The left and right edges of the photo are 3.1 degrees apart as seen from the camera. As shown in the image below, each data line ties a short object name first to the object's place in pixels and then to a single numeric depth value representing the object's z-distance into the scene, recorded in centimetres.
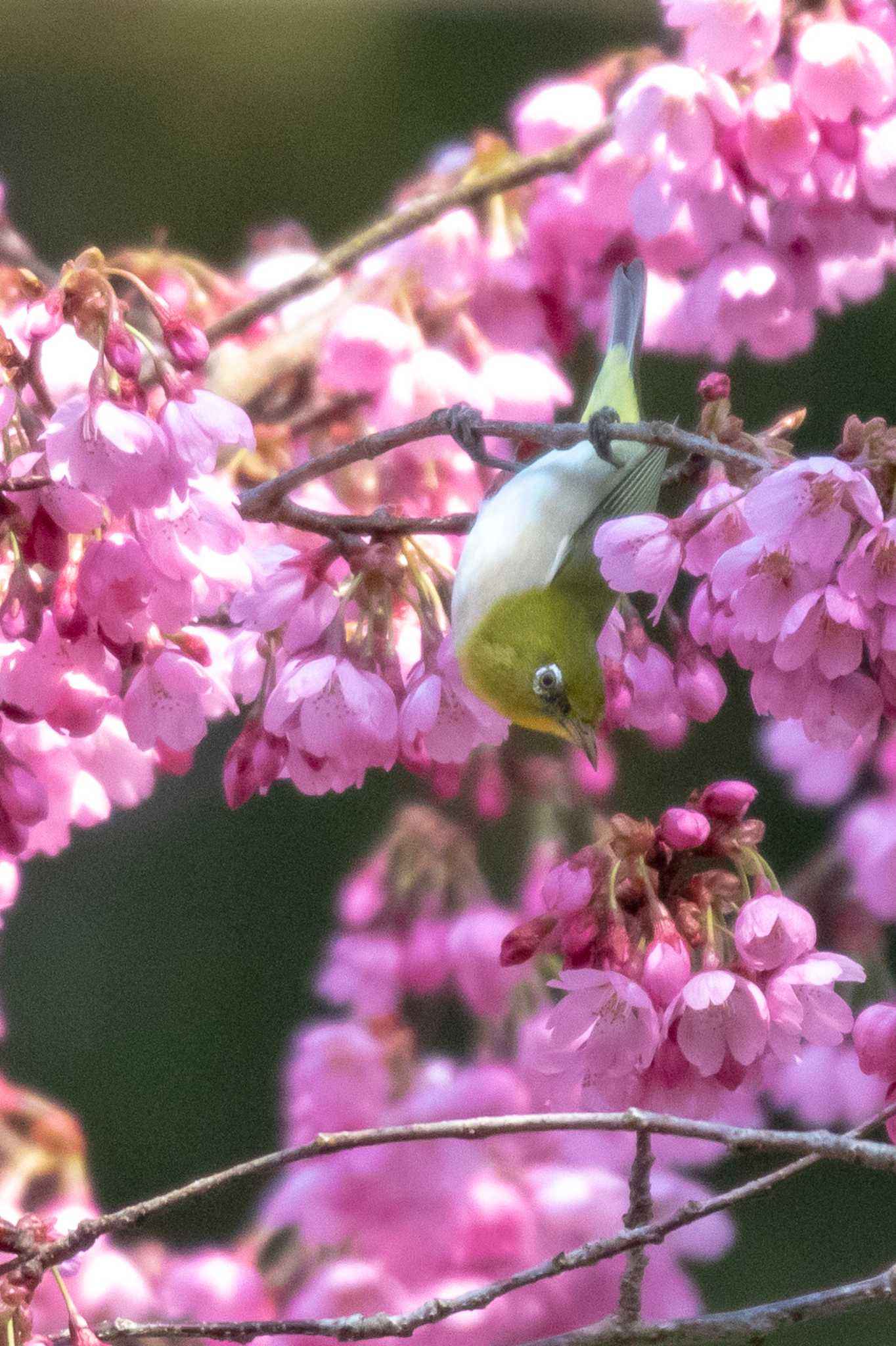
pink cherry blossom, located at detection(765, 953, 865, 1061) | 319
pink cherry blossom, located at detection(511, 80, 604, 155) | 344
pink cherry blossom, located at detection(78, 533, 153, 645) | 318
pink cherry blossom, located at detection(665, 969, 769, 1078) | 318
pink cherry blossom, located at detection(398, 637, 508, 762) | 323
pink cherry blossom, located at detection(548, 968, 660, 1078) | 319
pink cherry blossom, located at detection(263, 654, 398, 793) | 321
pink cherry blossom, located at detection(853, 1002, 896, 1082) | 318
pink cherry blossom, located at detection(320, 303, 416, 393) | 341
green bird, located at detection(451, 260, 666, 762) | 327
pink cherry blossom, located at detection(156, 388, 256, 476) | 318
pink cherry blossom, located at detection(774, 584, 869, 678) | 316
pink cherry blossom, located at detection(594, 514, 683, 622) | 318
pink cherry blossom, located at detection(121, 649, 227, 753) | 322
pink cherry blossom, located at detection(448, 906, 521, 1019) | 344
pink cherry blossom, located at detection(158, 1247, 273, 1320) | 337
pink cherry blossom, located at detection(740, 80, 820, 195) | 331
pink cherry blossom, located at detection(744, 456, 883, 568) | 315
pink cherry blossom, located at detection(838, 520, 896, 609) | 315
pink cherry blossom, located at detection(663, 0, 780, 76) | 331
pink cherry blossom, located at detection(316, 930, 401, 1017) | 346
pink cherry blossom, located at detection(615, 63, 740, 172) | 332
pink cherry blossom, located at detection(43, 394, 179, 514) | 317
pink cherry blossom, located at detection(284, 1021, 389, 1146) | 340
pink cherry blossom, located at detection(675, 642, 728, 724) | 322
